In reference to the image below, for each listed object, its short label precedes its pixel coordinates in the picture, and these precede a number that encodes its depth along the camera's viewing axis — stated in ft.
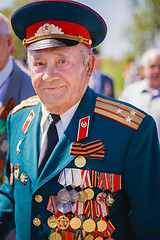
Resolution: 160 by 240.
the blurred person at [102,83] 22.34
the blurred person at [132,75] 33.33
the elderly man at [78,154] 5.61
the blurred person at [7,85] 9.06
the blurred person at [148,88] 14.88
